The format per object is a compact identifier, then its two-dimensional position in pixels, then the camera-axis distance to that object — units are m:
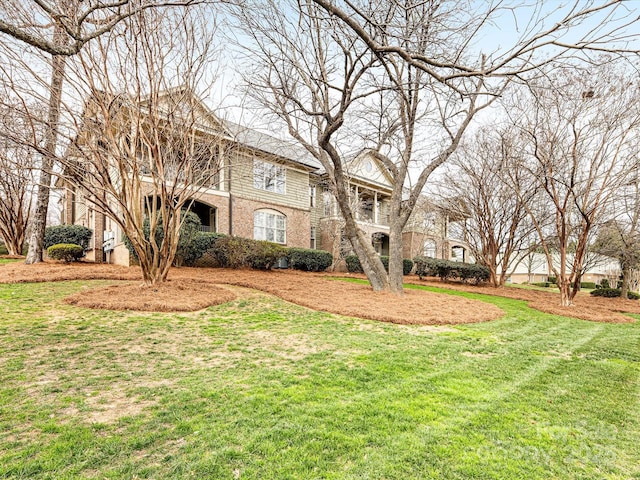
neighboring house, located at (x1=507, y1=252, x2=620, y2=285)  19.53
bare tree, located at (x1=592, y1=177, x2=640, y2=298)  13.28
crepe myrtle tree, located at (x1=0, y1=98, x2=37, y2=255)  16.16
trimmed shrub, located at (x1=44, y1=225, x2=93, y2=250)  12.98
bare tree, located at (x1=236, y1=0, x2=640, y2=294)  5.80
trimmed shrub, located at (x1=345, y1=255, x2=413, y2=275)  17.45
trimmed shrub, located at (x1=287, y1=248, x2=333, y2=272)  15.72
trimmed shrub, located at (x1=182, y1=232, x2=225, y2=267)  12.06
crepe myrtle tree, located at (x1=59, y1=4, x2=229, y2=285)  6.44
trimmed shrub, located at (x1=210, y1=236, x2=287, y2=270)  12.55
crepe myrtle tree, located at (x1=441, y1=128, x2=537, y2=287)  14.34
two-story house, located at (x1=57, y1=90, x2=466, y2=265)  15.10
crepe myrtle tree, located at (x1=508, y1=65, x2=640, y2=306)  9.49
